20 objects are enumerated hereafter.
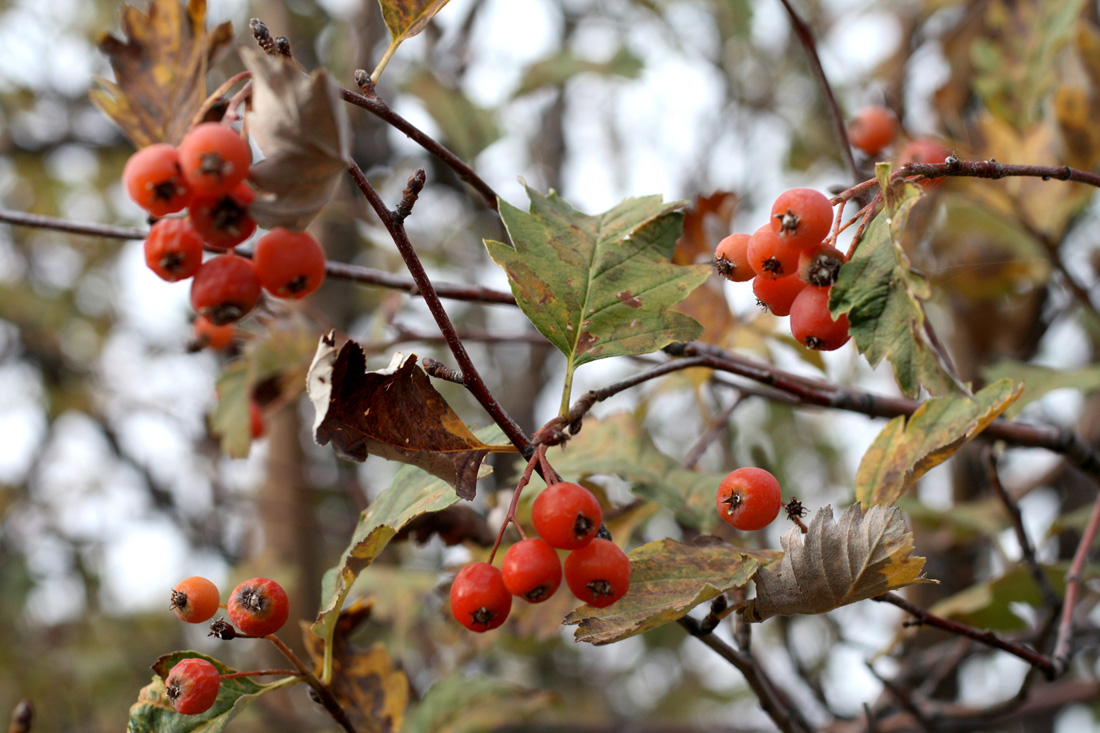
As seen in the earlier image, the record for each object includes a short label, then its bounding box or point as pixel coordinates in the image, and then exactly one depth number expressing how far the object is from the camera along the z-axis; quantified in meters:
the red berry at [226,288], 0.36
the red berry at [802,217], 0.37
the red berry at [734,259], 0.38
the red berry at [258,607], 0.39
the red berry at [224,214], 0.36
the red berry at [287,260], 0.36
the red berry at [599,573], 0.37
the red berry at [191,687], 0.38
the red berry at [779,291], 0.38
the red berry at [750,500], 0.38
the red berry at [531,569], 0.37
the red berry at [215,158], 0.35
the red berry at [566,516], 0.36
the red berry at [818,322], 0.37
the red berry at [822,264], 0.37
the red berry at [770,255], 0.37
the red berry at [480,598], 0.37
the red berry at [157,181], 0.36
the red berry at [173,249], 0.37
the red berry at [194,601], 0.39
